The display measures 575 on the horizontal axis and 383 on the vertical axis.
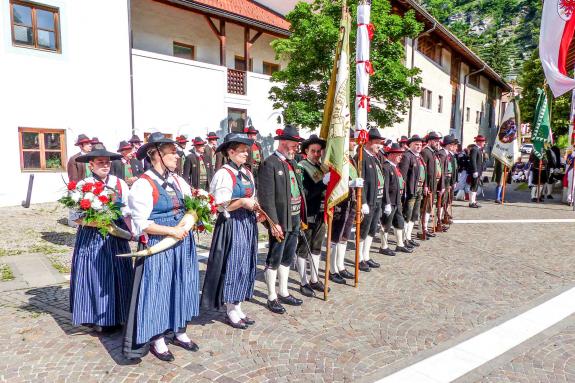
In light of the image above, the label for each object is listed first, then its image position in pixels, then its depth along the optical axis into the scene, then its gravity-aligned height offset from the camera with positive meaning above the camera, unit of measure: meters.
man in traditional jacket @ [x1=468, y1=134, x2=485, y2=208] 13.54 -0.40
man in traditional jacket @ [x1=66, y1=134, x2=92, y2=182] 7.73 -0.38
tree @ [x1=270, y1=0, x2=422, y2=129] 13.29 +3.12
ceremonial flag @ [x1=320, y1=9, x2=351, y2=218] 5.30 +0.24
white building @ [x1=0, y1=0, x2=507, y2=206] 12.58 +2.66
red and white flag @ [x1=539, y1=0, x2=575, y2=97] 11.52 +3.22
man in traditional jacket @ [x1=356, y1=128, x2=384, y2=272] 6.58 -0.71
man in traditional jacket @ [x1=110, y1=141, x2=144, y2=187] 8.91 -0.41
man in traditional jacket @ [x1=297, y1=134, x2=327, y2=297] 5.68 -0.83
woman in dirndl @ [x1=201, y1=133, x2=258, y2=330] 4.32 -0.89
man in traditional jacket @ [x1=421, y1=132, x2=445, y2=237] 8.59 -0.47
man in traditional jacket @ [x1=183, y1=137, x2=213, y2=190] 11.20 -0.52
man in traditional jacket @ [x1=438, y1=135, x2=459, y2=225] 9.68 -0.47
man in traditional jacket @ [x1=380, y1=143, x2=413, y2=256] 7.29 -0.83
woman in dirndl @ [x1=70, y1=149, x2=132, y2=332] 4.19 -1.32
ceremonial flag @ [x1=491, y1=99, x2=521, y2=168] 14.39 +0.57
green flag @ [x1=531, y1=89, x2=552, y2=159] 14.48 +0.89
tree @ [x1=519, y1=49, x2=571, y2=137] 24.52 +3.76
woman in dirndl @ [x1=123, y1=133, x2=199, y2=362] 3.55 -1.02
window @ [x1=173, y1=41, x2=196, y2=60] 17.56 +4.16
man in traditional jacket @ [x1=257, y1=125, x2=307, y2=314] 4.71 -0.64
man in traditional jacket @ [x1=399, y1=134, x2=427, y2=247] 7.87 -0.55
